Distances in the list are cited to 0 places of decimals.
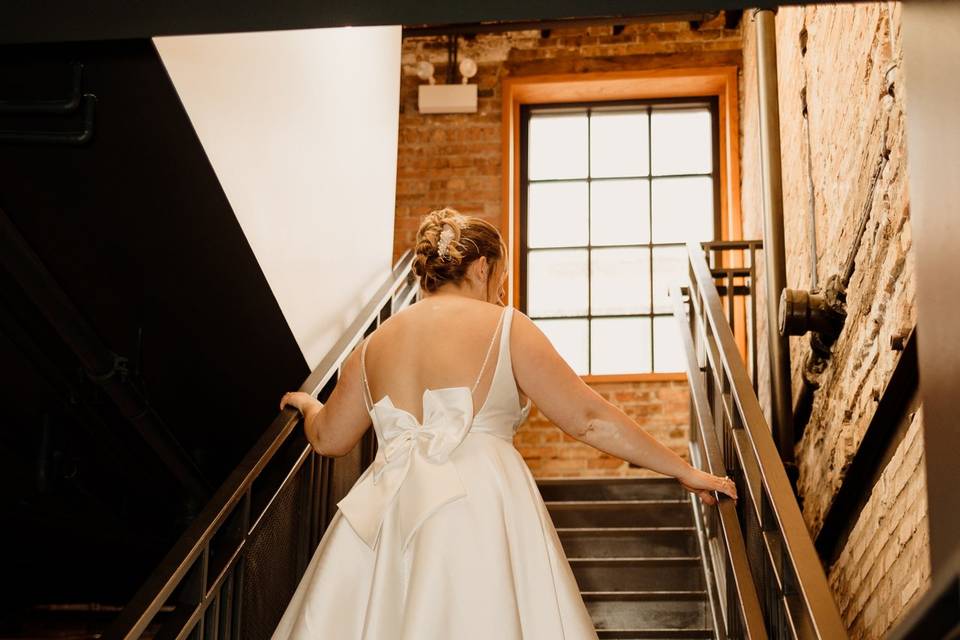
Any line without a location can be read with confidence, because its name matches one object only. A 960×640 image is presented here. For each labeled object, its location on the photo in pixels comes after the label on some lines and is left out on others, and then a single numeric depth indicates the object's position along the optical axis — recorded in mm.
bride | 2477
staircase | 4469
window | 8539
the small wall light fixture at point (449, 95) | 8648
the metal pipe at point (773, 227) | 4797
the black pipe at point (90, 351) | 3348
